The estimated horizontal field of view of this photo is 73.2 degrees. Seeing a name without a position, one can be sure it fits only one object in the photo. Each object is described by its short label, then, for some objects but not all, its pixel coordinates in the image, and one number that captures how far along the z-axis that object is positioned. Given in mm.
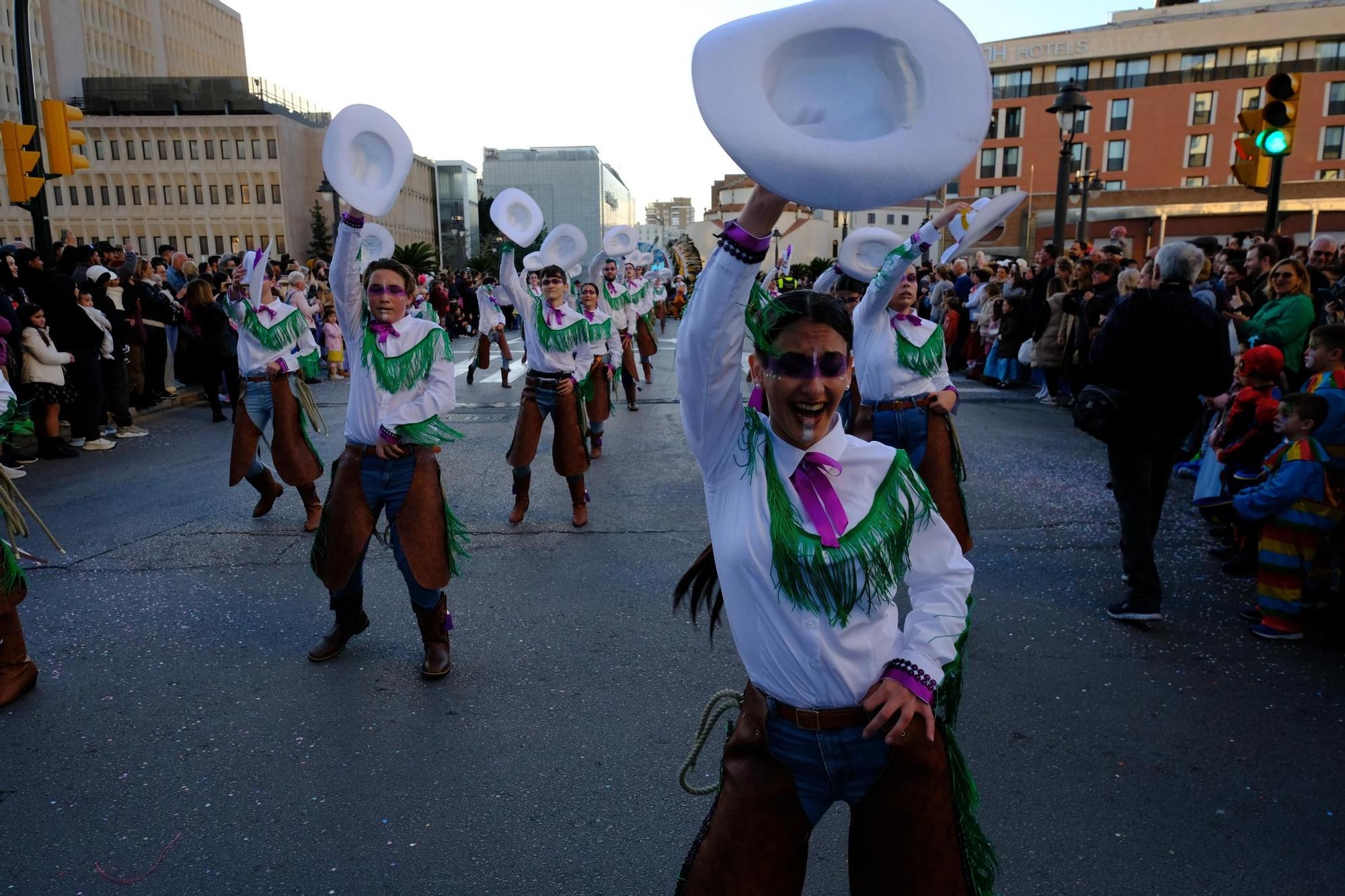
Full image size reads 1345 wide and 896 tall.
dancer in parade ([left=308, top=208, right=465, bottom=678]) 4168
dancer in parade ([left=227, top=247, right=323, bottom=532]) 6570
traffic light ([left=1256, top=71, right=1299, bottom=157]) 7797
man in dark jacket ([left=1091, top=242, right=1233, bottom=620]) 4605
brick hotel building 57406
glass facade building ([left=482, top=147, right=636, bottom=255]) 127875
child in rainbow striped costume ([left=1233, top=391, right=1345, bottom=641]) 4426
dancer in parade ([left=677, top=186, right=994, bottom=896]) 1879
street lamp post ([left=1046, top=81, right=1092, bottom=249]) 13484
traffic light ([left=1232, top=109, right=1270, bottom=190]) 8047
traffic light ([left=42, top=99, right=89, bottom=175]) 10945
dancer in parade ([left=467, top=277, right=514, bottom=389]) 14266
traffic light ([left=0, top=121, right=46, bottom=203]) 10297
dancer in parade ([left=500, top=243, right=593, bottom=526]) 6738
